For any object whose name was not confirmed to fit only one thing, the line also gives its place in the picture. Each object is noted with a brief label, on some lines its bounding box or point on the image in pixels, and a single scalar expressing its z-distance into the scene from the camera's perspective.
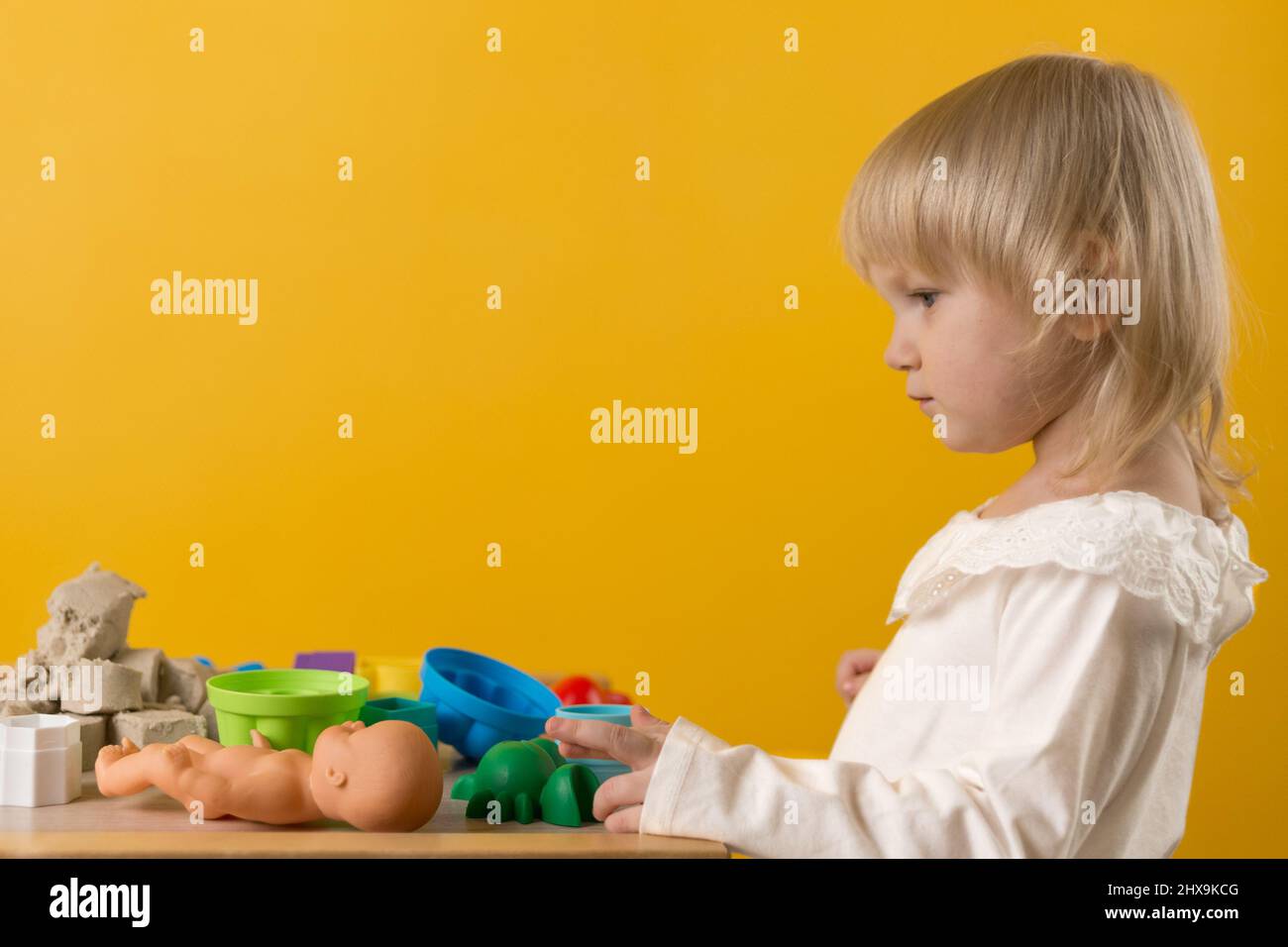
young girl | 0.74
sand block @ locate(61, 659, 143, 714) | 0.89
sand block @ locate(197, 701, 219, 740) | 0.96
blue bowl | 0.97
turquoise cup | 0.88
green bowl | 0.84
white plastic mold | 0.77
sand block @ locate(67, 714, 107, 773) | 0.88
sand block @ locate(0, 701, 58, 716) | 0.87
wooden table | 0.68
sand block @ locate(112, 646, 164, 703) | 0.97
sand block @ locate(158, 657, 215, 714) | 0.99
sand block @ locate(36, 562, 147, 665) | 0.95
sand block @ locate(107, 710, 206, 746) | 0.89
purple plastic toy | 1.24
